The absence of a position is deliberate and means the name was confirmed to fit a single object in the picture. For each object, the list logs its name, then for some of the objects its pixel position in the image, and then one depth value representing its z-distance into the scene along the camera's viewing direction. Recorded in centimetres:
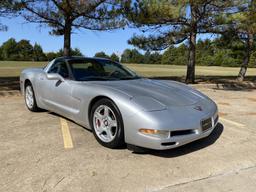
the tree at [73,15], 1087
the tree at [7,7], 980
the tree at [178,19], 1163
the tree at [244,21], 1198
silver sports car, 396
